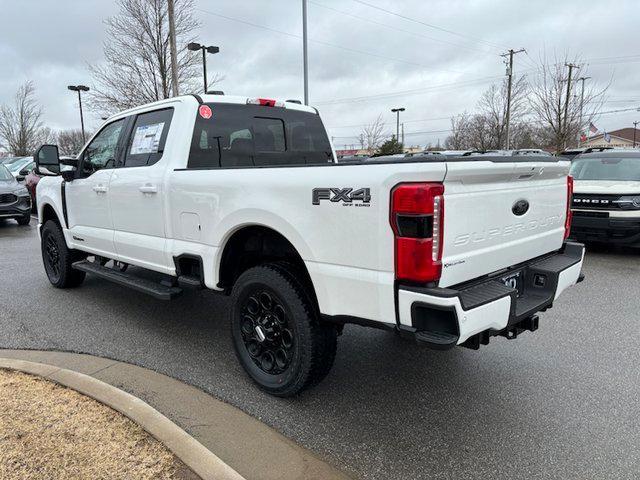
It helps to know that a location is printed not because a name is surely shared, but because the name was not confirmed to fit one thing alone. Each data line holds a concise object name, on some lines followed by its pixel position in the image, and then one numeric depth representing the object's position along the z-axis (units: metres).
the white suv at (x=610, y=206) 7.55
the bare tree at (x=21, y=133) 39.03
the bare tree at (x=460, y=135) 49.89
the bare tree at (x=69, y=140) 56.21
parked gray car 11.85
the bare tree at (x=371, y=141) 46.91
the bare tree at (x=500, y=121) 37.38
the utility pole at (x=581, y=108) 28.00
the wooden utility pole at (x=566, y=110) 27.17
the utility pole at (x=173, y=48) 17.00
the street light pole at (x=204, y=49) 18.72
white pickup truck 2.44
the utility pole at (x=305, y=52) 16.92
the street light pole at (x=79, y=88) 33.36
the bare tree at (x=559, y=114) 27.19
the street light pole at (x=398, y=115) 43.84
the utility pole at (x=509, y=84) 33.91
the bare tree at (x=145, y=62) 18.88
